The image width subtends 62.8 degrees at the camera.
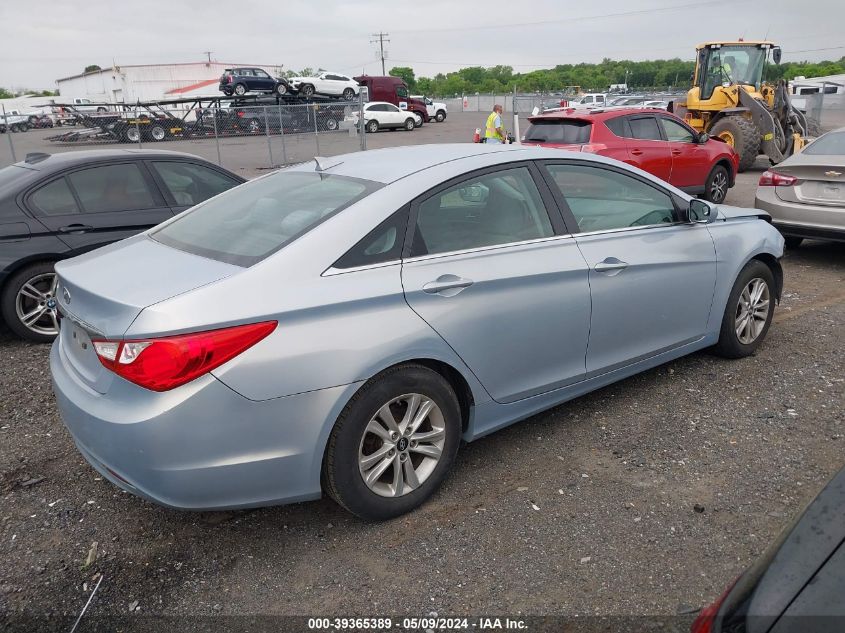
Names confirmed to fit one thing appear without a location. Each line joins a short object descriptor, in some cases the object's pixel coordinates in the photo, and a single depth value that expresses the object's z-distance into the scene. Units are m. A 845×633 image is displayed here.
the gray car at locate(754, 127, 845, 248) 7.20
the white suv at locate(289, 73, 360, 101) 36.03
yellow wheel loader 16.45
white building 57.03
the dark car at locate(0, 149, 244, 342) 5.43
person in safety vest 17.33
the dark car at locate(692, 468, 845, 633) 1.30
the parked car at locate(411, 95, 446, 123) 43.12
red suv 10.60
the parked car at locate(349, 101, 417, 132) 34.91
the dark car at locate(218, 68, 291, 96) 33.91
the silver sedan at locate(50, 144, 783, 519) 2.56
